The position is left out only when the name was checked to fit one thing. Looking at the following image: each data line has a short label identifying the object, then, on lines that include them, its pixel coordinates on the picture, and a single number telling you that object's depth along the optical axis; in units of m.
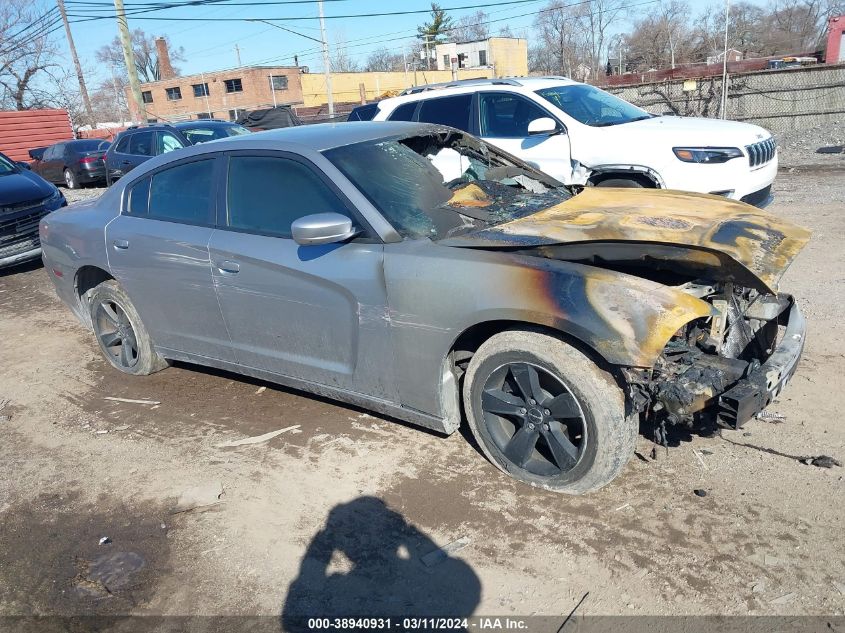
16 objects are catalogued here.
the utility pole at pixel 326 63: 29.06
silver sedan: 2.96
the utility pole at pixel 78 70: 33.17
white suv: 6.97
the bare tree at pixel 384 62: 81.09
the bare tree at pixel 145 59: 73.06
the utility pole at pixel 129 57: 21.27
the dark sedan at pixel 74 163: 19.47
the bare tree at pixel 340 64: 64.82
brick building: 52.16
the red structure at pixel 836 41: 33.69
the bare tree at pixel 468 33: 68.06
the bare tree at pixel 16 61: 34.78
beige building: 56.62
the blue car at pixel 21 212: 9.06
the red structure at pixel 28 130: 27.38
